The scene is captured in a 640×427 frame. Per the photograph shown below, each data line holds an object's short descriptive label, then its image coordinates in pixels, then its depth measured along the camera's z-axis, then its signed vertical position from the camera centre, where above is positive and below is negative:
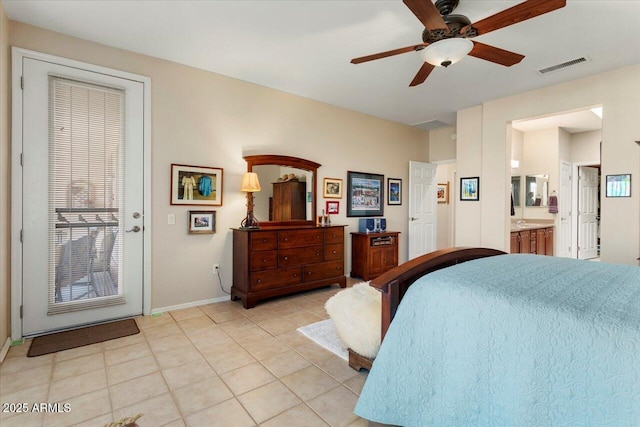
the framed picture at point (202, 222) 3.56 -0.14
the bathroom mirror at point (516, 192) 6.19 +0.40
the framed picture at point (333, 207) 4.82 +0.07
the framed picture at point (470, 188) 4.75 +0.37
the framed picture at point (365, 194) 5.09 +0.30
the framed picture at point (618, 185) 3.48 +0.31
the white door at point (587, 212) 6.41 +0.00
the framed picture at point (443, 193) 7.30 +0.44
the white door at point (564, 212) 5.92 +0.00
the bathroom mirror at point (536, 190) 5.93 +0.43
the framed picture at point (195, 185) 3.46 +0.30
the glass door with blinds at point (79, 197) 2.74 +0.13
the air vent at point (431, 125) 5.69 +1.67
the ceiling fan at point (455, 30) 1.91 +1.28
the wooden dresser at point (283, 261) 3.57 -0.63
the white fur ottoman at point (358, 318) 2.06 -0.75
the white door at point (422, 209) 5.97 +0.05
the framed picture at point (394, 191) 5.67 +0.38
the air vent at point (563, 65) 3.29 +1.65
